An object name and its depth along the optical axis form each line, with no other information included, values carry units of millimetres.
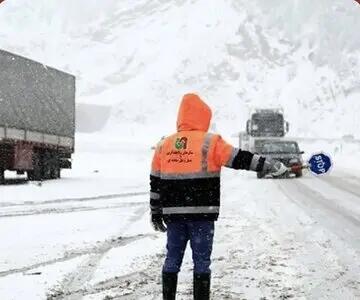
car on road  48337
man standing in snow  9953
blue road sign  11094
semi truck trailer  40031
